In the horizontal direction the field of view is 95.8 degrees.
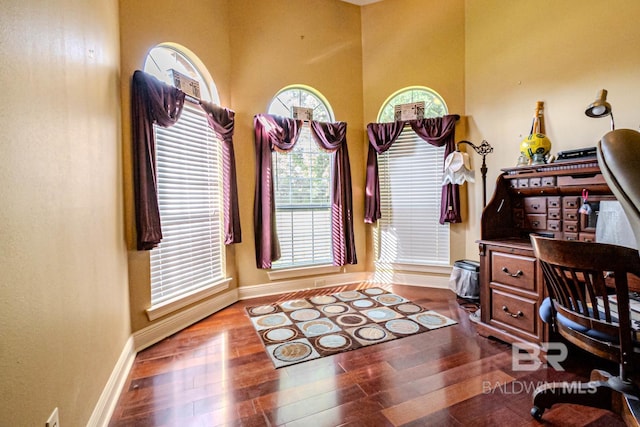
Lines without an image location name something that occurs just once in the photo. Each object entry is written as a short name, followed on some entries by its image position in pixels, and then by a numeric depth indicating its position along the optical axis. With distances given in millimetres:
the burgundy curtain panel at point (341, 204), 3820
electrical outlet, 1074
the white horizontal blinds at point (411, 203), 3799
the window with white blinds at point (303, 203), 3674
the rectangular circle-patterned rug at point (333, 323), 2303
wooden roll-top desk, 2102
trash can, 3131
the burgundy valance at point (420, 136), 3582
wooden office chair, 1115
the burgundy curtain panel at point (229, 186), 3156
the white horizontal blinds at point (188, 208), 2531
